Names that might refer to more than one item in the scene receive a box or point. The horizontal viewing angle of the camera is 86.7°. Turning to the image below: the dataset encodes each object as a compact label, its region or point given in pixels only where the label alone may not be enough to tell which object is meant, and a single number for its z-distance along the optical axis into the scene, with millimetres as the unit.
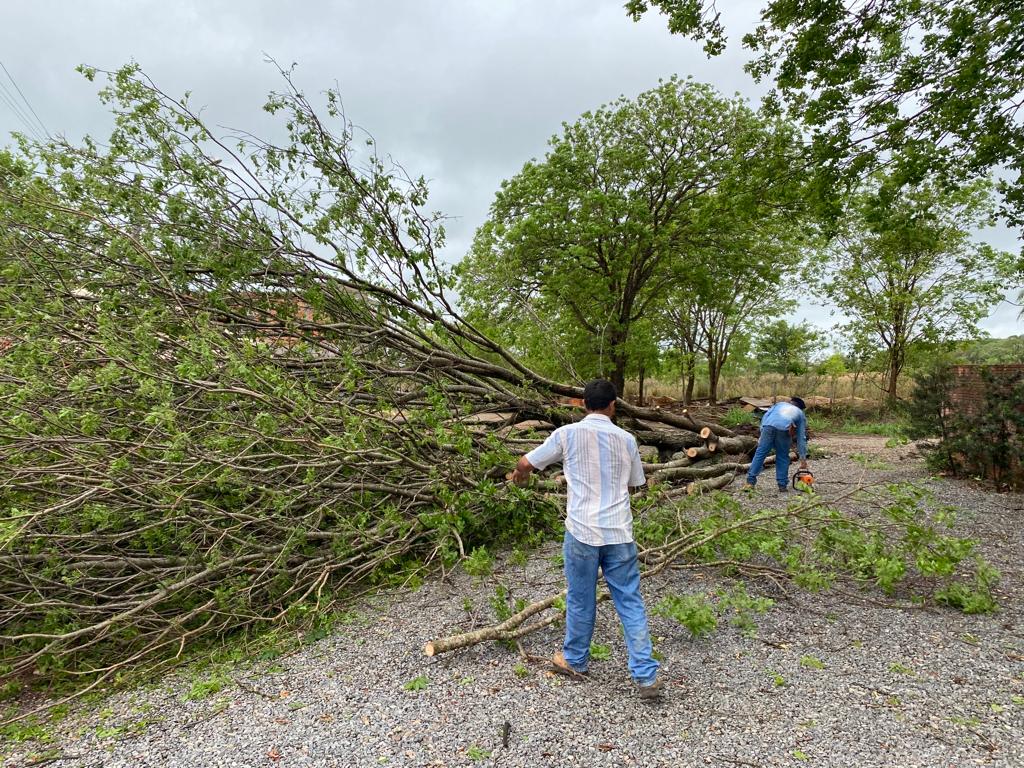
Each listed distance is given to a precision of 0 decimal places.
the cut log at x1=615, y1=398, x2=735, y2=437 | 8602
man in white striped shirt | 2930
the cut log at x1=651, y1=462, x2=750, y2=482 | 7707
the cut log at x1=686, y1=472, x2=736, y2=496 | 6520
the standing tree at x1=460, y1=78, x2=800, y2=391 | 14781
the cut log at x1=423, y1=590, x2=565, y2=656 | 3252
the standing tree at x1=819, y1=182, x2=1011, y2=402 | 17094
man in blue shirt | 7195
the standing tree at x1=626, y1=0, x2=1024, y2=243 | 6391
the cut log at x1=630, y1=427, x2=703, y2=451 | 9023
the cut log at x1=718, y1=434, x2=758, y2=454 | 9406
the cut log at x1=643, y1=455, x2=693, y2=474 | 7516
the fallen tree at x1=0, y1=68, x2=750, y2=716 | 3693
